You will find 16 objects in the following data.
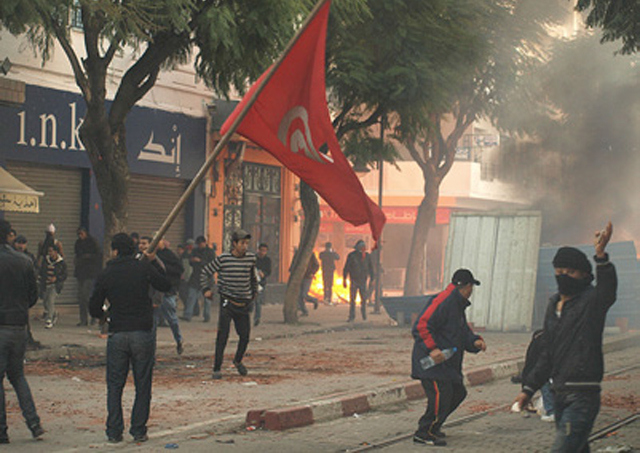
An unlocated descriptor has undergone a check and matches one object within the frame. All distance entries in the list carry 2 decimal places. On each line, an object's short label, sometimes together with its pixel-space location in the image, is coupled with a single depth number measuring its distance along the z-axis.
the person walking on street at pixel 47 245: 18.06
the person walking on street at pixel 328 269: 31.48
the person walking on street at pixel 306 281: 24.84
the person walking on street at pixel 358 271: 24.73
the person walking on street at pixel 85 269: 19.23
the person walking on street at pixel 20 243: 14.65
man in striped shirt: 12.62
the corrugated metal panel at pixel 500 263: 21.73
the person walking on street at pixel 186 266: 22.12
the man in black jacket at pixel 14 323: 8.09
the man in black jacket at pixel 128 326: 8.05
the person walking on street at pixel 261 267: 21.58
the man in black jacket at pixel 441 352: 8.52
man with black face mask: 5.83
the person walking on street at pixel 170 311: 14.68
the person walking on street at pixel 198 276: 21.70
